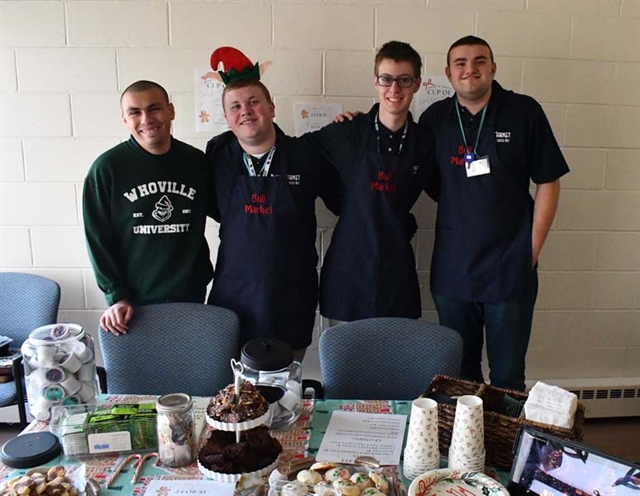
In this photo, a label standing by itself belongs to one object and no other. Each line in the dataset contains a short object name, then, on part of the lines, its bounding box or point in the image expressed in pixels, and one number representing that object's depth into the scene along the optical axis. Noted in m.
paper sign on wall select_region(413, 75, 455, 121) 2.54
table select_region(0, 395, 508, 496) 1.20
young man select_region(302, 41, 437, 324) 2.15
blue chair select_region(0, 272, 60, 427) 2.41
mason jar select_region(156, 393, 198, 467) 1.23
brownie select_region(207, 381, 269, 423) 1.16
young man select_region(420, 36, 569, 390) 2.14
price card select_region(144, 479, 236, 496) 1.14
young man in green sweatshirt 2.06
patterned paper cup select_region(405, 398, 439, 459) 1.17
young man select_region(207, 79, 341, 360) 2.08
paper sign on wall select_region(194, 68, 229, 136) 2.49
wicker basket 1.17
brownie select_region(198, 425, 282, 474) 1.16
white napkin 1.17
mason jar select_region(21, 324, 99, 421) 1.43
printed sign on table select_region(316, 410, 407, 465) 1.28
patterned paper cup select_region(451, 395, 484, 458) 1.15
